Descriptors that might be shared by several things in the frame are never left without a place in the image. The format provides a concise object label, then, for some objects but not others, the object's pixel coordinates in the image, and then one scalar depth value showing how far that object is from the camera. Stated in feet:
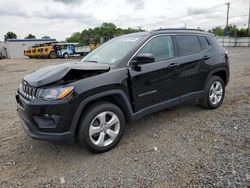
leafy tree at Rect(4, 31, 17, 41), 298.56
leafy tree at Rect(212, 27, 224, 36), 276.82
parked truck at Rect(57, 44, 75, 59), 88.72
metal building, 145.45
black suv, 9.50
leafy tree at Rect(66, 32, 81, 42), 340.39
